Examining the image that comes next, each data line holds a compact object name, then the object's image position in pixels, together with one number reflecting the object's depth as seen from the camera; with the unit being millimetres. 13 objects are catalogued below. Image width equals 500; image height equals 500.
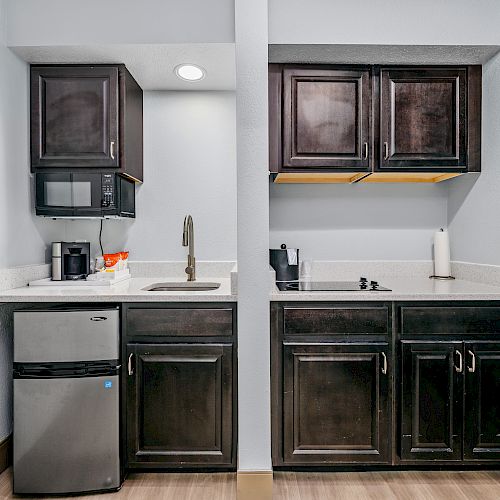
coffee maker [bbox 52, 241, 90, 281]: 2594
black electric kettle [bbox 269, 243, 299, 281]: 2564
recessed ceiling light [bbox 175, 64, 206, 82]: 2492
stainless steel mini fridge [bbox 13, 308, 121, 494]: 2043
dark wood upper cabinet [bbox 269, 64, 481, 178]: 2426
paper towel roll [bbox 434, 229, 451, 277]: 2725
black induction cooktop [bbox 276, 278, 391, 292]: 2270
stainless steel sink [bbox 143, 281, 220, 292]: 2629
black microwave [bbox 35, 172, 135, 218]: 2465
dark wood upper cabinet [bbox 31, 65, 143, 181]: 2420
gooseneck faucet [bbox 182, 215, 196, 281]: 2619
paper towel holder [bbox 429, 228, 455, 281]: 2711
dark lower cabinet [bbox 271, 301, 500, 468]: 2133
